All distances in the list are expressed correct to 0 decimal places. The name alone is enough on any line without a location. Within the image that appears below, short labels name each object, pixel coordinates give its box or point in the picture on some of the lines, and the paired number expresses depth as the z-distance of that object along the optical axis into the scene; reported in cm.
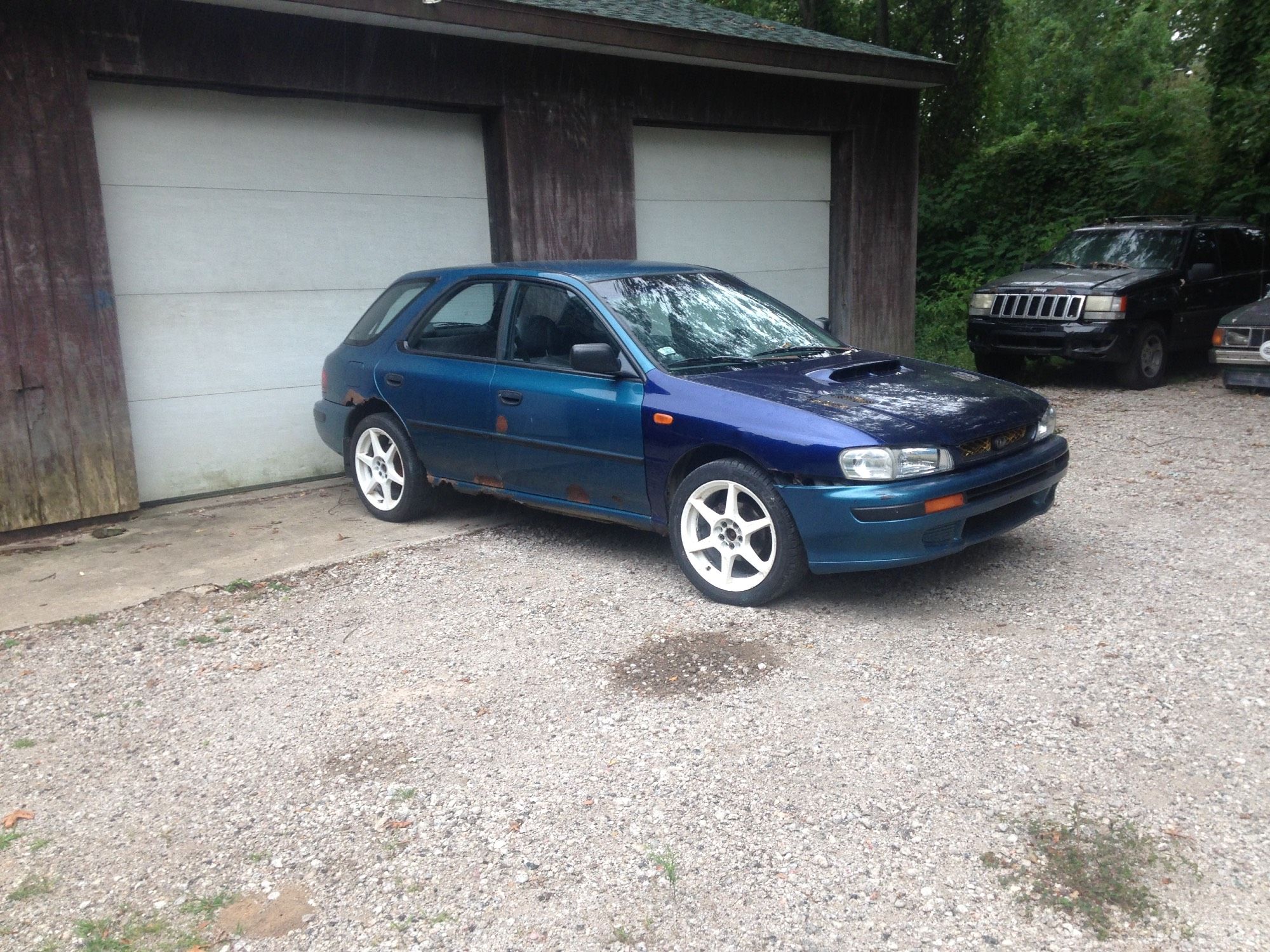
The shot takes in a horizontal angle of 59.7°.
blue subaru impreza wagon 484
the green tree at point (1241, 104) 1317
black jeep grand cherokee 1109
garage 697
